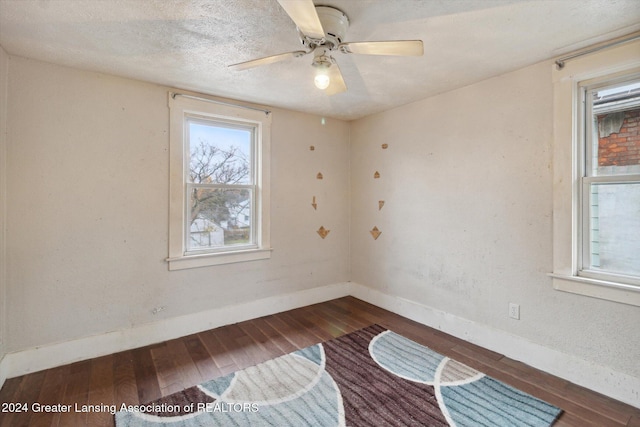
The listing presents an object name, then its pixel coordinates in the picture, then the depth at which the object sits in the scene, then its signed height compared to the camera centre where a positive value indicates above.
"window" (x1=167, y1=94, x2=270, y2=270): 2.86 +0.31
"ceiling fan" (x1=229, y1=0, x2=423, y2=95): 1.43 +0.92
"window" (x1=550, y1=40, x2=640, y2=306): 1.99 +0.26
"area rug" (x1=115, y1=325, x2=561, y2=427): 1.80 -1.28
